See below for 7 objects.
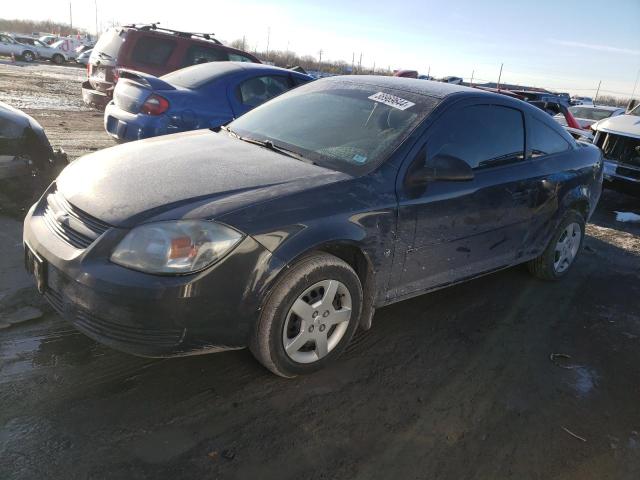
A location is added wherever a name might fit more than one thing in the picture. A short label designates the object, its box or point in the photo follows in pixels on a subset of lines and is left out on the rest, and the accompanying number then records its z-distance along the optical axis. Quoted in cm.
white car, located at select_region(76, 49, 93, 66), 3222
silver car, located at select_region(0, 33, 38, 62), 3054
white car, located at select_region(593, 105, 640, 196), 779
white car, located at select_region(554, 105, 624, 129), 1357
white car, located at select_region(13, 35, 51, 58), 3297
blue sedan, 568
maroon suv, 927
